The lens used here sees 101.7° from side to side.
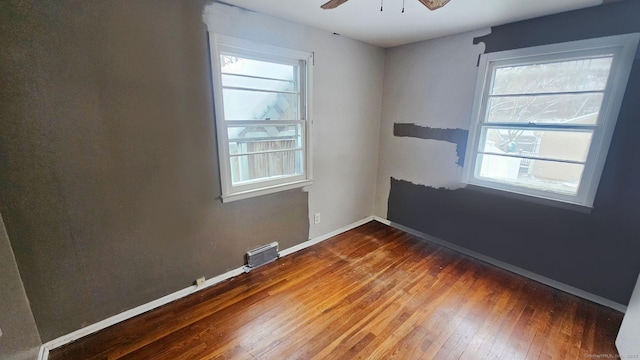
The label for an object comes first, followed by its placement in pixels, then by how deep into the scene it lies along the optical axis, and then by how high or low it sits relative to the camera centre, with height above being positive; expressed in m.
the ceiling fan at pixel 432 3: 1.28 +0.58
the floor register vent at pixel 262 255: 2.46 -1.28
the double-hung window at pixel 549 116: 1.92 +0.07
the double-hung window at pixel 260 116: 2.08 +0.04
